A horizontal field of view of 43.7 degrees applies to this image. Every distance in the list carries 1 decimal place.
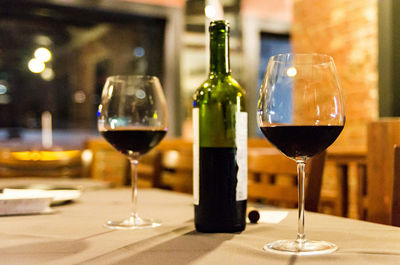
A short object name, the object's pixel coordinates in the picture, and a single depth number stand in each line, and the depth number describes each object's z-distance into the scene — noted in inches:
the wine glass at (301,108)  25.0
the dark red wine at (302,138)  25.7
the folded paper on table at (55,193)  44.0
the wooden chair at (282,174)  48.4
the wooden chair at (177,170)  69.0
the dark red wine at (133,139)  35.2
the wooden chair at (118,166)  75.4
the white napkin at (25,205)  38.2
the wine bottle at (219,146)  29.5
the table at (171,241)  23.5
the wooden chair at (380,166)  54.6
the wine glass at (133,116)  35.0
